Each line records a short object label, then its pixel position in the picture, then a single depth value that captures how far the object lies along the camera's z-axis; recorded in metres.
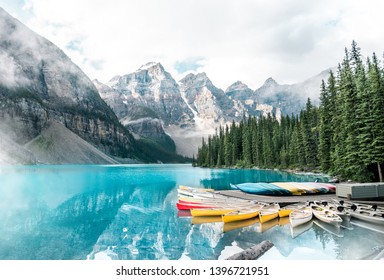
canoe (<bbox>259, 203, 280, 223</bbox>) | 19.80
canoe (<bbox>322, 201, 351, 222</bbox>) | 19.76
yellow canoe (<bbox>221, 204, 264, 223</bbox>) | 19.70
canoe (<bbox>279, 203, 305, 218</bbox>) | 20.92
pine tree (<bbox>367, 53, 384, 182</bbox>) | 28.98
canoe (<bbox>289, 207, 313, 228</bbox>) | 18.78
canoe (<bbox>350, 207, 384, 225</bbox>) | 17.81
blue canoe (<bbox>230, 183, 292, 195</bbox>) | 28.05
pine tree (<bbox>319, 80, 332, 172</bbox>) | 50.80
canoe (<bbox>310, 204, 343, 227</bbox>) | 18.45
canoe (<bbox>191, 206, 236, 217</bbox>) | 21.94
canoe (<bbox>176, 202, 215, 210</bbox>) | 24.48
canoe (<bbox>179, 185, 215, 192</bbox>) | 30.27
